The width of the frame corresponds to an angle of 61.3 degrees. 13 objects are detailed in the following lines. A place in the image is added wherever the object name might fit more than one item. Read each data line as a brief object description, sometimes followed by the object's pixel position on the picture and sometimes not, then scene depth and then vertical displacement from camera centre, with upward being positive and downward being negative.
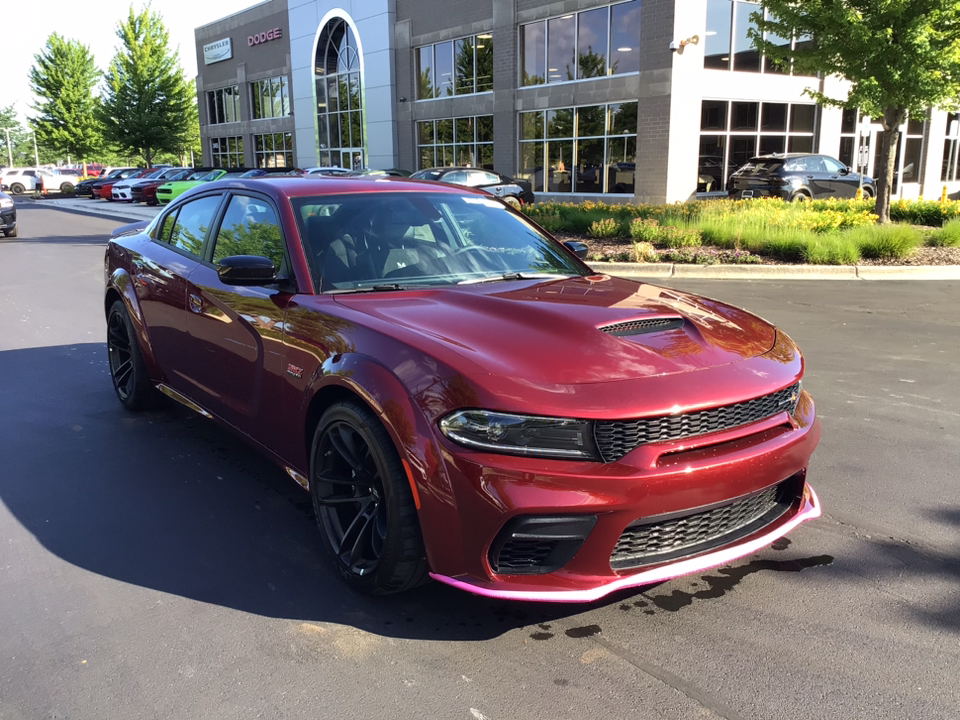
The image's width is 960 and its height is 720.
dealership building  24.64 +2.88
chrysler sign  48.88 +8.05
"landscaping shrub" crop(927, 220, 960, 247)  13.98 -1.00
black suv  21.80 +0.03
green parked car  29.09 -0.03
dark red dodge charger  2.67 -0.77
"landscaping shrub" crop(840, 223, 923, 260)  13.00 -1.01
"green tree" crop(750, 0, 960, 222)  14.12 +2.28
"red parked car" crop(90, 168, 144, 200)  39.69 +0.15
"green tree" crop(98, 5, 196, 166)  48.91 +5.70
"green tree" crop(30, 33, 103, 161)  60.00 +6.41
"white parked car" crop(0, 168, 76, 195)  55.59 +0.43
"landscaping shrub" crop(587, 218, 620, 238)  15.73 -0.91
